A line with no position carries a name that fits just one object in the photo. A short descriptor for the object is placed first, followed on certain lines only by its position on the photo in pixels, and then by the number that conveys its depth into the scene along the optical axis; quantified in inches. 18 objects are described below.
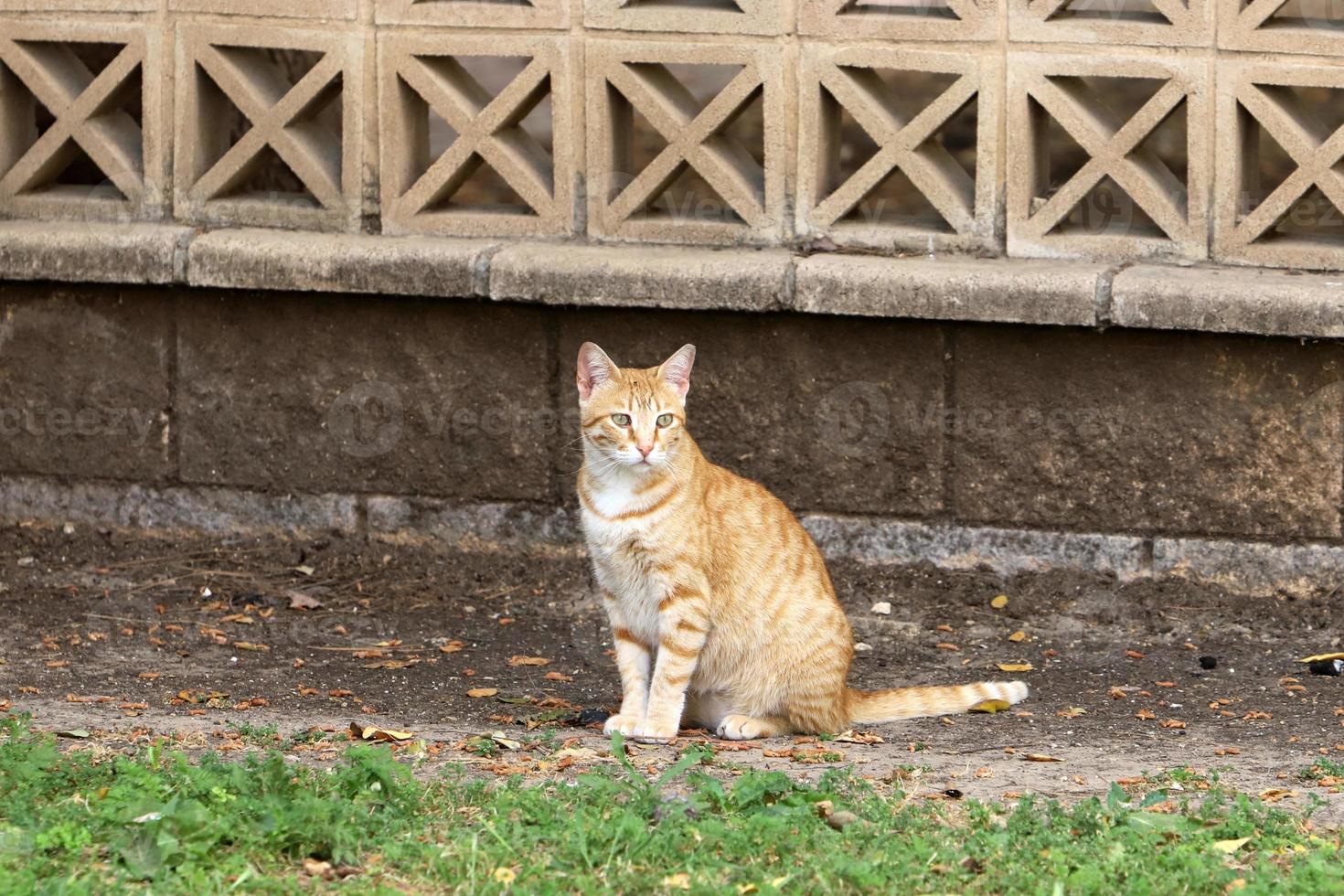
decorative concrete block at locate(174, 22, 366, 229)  522.6
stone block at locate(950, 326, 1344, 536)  478.3
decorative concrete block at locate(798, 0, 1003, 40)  482.0
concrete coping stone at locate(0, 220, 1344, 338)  466.6
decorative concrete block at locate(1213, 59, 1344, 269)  468.8
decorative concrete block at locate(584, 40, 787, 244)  500.1
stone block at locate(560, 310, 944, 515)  503.2
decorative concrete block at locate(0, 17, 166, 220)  534.3
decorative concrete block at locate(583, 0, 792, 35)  492.1
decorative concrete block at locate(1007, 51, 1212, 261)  477.1
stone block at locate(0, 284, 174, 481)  548.1
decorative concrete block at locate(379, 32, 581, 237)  512.4
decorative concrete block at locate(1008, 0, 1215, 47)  470.9
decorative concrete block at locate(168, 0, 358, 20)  515.5
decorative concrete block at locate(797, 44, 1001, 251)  488.7
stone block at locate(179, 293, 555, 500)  526.9
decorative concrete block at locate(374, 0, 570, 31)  505.4
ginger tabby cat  404.2
